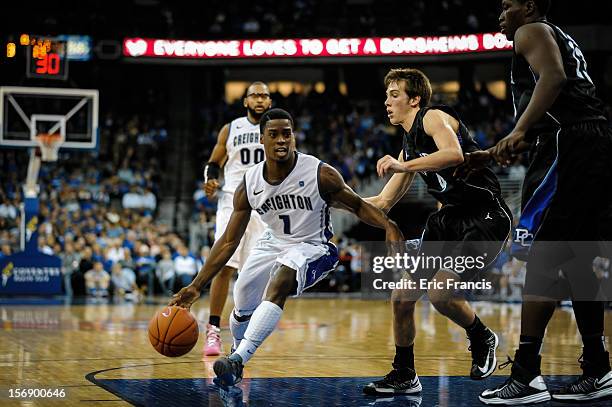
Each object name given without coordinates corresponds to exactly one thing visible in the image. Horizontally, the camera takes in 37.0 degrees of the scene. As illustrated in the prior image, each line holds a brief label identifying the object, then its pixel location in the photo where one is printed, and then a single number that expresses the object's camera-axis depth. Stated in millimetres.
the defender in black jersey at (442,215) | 5586
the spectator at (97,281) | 17106
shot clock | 16422
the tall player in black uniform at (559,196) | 4770
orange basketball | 5594
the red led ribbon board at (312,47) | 24953
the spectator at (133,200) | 22453
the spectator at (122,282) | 17391
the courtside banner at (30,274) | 16594
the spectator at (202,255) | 18398
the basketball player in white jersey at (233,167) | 7969
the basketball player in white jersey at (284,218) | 5637
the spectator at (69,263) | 17422
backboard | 16844
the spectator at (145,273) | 18000
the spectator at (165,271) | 17970
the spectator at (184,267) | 17734
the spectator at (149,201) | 22578
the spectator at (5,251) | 16922
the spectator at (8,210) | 20375
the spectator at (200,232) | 20469
